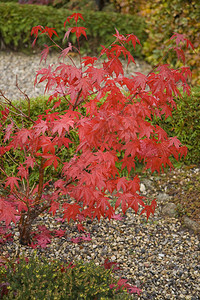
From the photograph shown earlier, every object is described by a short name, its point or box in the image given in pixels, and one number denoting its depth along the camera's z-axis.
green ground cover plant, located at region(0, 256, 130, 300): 2.07
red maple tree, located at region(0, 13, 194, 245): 2.20
